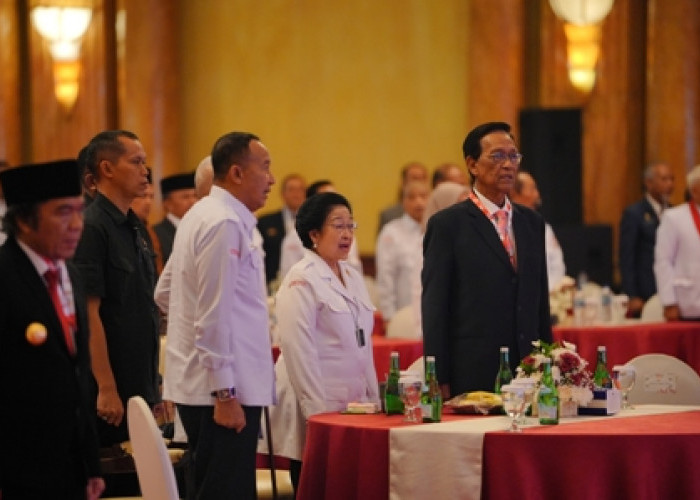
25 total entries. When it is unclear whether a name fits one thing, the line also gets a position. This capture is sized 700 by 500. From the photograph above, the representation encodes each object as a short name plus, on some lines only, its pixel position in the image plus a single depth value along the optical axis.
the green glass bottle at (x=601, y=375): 9.98
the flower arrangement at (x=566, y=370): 9.66
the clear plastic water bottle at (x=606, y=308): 17.42
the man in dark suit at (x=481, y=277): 10.68
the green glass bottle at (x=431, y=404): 9.55
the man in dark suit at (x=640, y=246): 21.20
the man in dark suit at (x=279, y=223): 22.48
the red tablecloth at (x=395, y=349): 15.11
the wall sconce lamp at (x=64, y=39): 23.77
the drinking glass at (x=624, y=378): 10.16
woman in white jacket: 10.60
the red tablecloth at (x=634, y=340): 16.25
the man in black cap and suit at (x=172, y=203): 15.13
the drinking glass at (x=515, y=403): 8.97
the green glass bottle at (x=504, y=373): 10.03
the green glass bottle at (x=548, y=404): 9.25
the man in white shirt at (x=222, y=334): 8.99
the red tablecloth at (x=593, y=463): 8.76
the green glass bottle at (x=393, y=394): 9.84
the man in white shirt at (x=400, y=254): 18.88
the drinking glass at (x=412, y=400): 9.51
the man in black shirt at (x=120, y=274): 9.81
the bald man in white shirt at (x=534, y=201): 17.90
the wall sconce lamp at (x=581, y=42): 23.90
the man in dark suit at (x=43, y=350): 7.27
